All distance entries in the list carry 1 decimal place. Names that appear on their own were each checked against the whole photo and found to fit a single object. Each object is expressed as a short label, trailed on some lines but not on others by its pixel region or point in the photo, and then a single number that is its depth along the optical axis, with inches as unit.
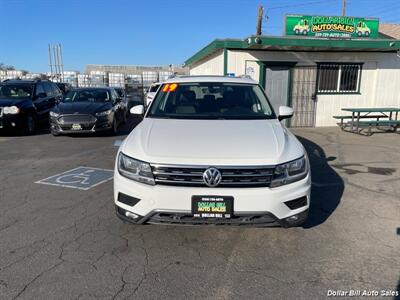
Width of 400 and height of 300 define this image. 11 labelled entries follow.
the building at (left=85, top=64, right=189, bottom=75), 1989.4
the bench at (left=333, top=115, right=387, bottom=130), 476.7
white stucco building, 471.2
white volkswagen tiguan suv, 120.1
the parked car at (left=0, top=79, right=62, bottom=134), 398.9
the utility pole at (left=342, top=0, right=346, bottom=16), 1458.4
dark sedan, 387.9
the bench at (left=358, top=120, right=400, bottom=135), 442.4
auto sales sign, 527.8
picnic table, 451.2
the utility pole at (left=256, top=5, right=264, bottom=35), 1046.4
